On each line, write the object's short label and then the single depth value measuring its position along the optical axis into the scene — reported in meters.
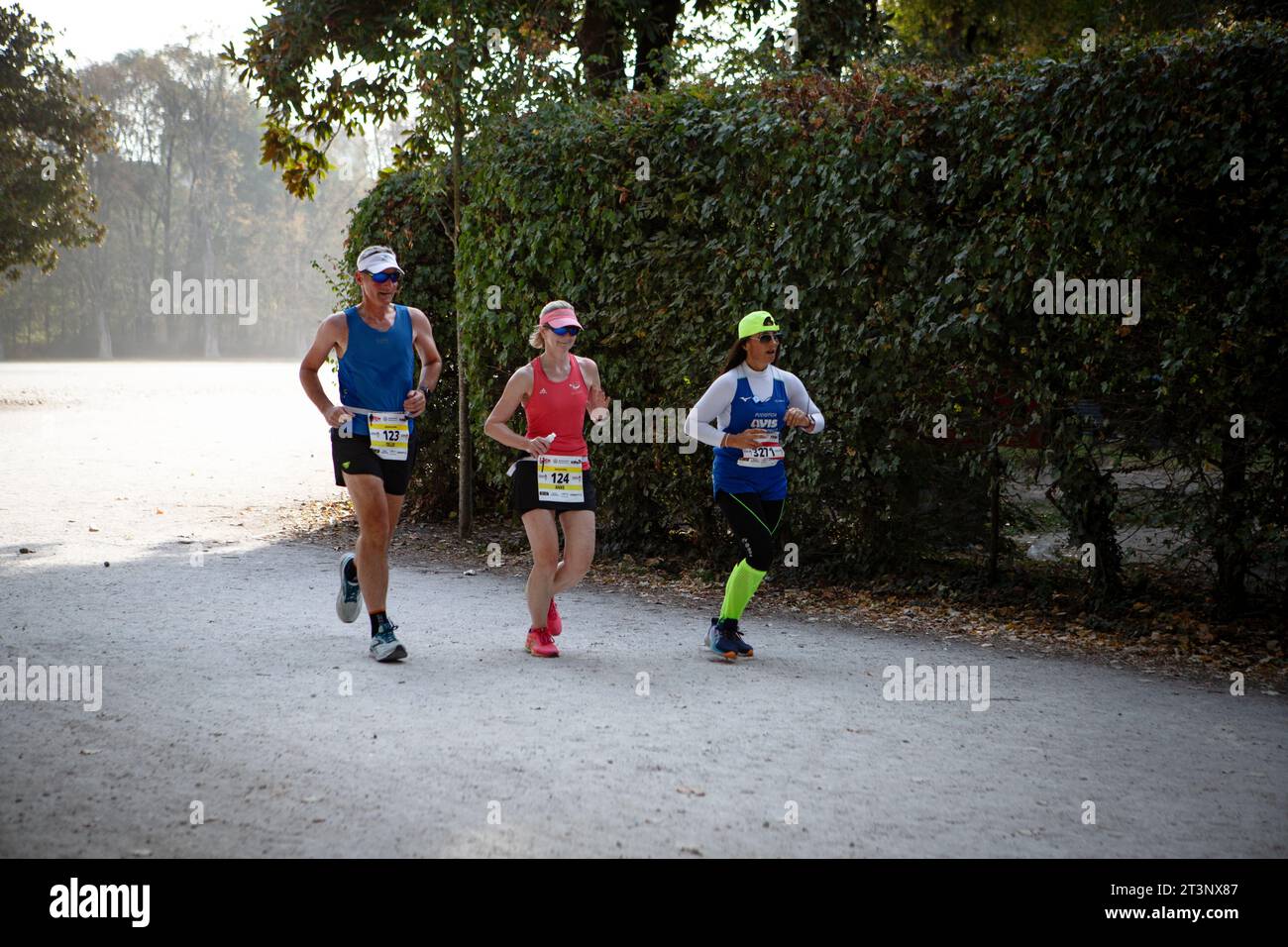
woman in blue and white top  7.23
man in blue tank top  6.97
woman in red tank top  7.08
